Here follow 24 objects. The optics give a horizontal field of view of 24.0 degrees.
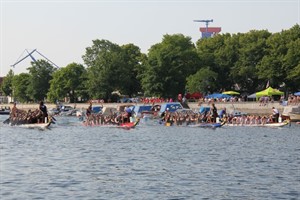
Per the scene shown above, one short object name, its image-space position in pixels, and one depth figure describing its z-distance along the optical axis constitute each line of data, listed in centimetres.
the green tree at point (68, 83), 15500
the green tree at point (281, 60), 11525
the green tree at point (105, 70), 13788
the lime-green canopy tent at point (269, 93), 10269
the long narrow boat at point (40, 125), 6691
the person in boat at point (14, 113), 7537
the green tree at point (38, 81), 17325
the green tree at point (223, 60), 13050
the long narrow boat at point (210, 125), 6969
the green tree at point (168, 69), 12569
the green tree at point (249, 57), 12456
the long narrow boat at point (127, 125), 6906
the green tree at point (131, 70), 13888
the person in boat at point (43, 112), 6581
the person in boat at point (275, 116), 7325
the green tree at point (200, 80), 12144
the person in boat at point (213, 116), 7269
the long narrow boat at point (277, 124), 7088
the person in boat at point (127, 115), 7093
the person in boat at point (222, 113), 8116
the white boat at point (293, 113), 8812
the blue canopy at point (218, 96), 11458
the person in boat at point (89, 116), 7658
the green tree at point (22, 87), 18462
